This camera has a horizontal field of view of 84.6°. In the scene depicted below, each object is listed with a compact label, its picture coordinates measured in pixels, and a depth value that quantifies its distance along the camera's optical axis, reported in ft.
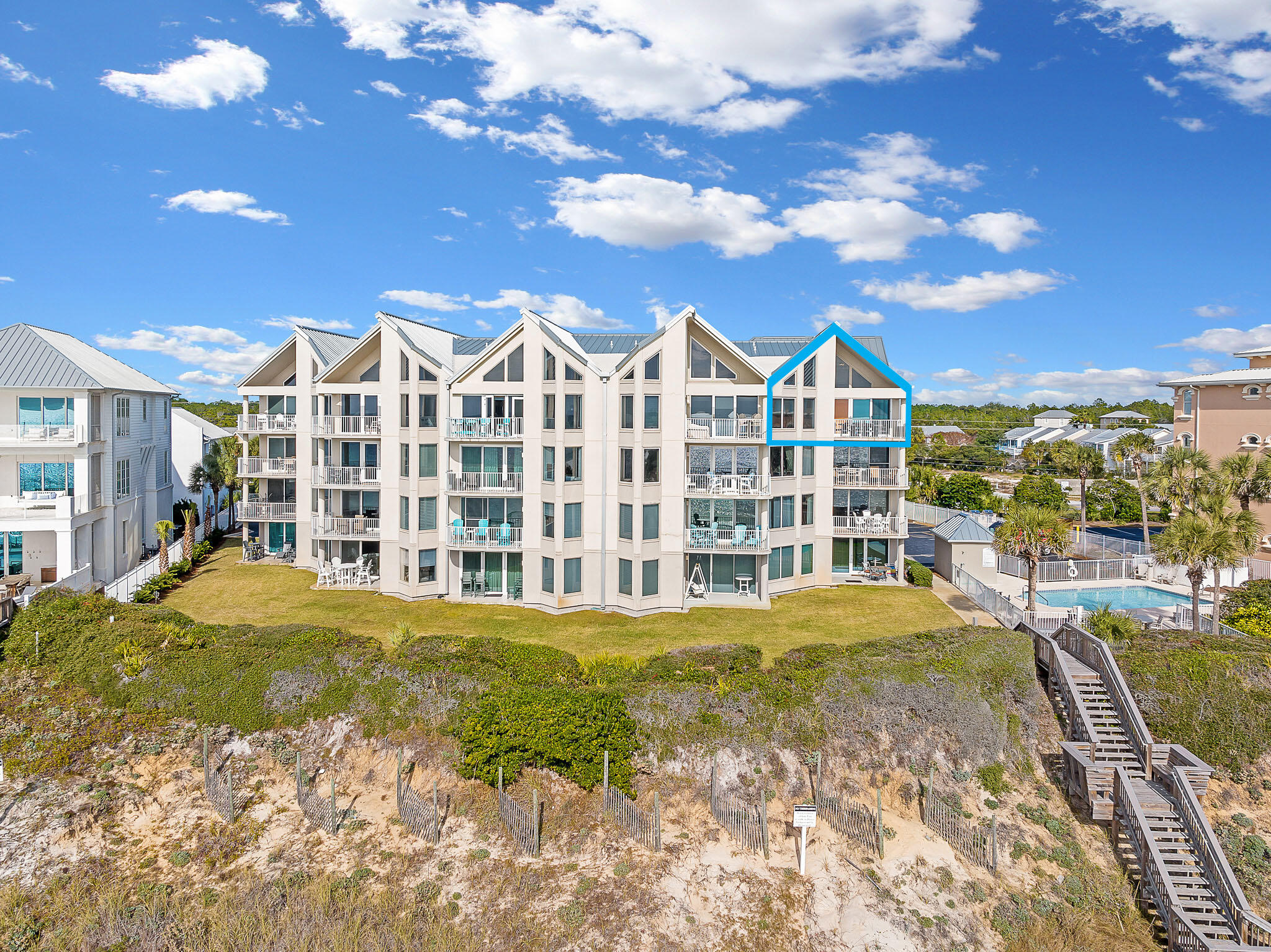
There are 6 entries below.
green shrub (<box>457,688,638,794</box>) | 59.41
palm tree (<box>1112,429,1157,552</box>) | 174.91
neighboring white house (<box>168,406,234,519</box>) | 170.30
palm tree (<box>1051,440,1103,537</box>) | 168.66
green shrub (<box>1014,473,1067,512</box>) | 183.01
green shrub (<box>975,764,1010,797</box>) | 62.39
